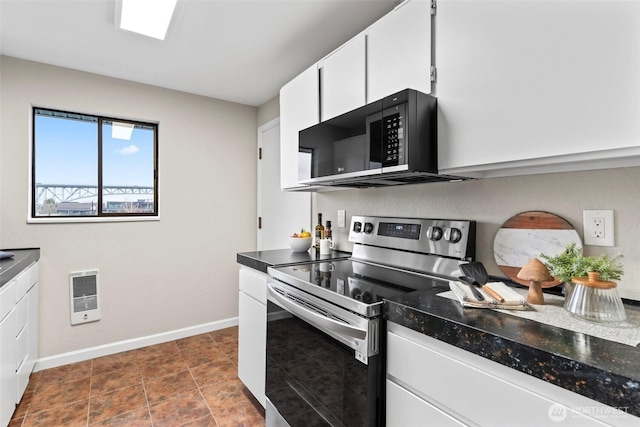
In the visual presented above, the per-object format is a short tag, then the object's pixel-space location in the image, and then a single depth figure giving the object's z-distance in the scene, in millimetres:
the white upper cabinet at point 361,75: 1348
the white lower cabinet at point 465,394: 711
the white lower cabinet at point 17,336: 1653
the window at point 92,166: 2585
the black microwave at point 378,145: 1273
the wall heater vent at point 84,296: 2623
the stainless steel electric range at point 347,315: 1138
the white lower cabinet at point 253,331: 1870
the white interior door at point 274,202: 2902
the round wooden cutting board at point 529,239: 1196
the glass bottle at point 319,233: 2349
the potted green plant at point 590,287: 893
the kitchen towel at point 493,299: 1018
